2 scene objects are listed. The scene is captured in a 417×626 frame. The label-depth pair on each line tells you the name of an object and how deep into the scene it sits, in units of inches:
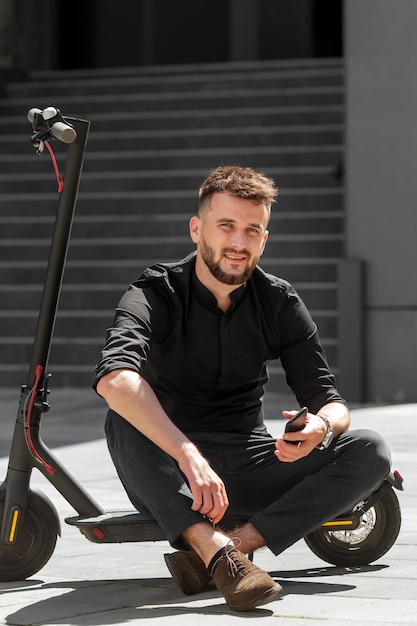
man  233.3
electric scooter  251.2
